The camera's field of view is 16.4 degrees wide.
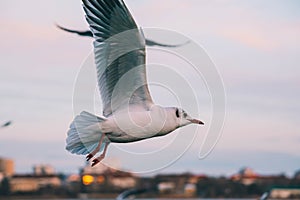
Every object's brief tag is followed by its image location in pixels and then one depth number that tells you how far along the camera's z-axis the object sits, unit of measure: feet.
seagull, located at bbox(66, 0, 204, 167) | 35.76
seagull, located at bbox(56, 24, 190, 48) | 52.54
